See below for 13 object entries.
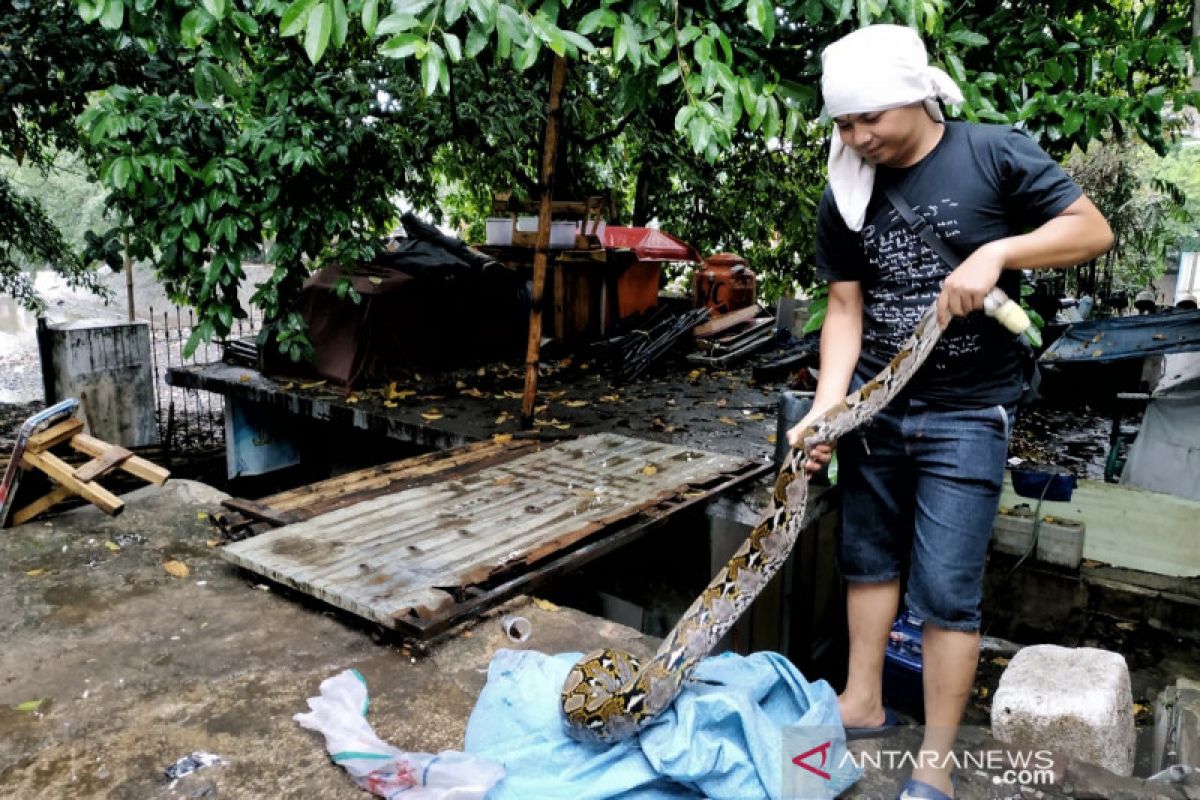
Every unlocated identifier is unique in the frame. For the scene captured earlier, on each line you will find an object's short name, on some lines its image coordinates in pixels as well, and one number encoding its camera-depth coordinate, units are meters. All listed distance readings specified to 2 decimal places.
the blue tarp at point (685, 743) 2.27
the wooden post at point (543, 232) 5.97
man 2.21
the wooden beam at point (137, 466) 4.50
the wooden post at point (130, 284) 12.37
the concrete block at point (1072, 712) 2.84
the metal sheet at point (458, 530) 3.55
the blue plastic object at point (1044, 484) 6.11
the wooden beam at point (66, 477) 4.45
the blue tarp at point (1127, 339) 6.49
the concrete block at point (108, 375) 8.56
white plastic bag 2.27
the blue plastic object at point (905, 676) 4.45
